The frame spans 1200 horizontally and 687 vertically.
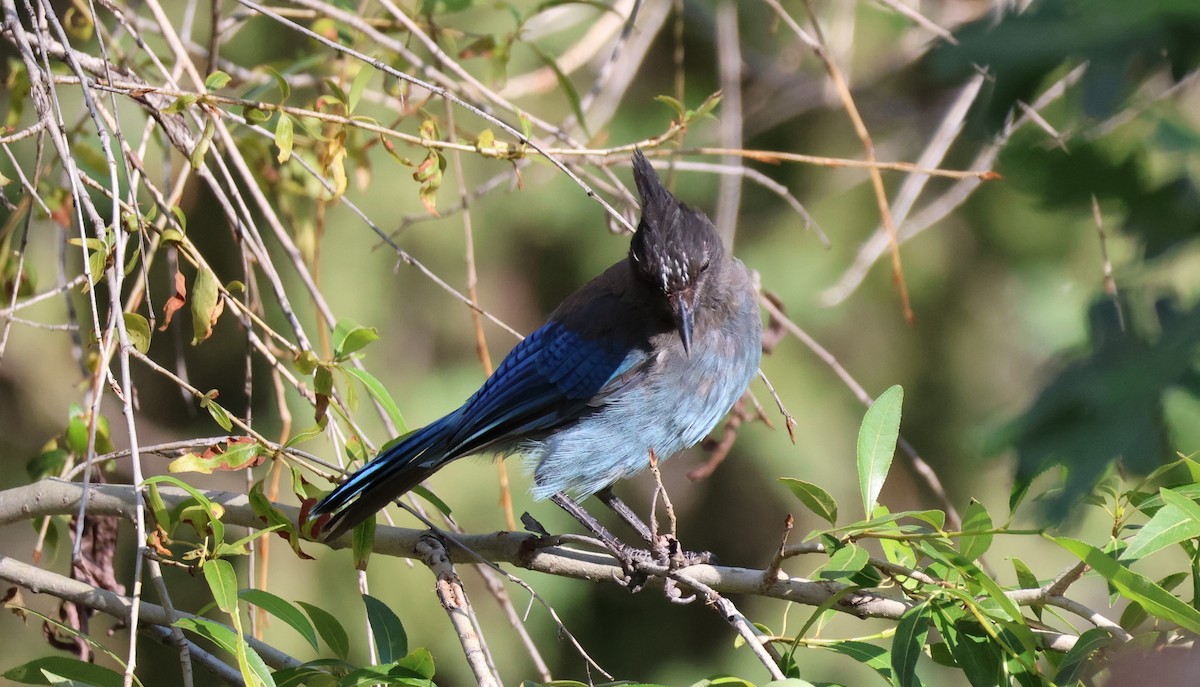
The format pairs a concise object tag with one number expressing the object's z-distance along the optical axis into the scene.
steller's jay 8.67
